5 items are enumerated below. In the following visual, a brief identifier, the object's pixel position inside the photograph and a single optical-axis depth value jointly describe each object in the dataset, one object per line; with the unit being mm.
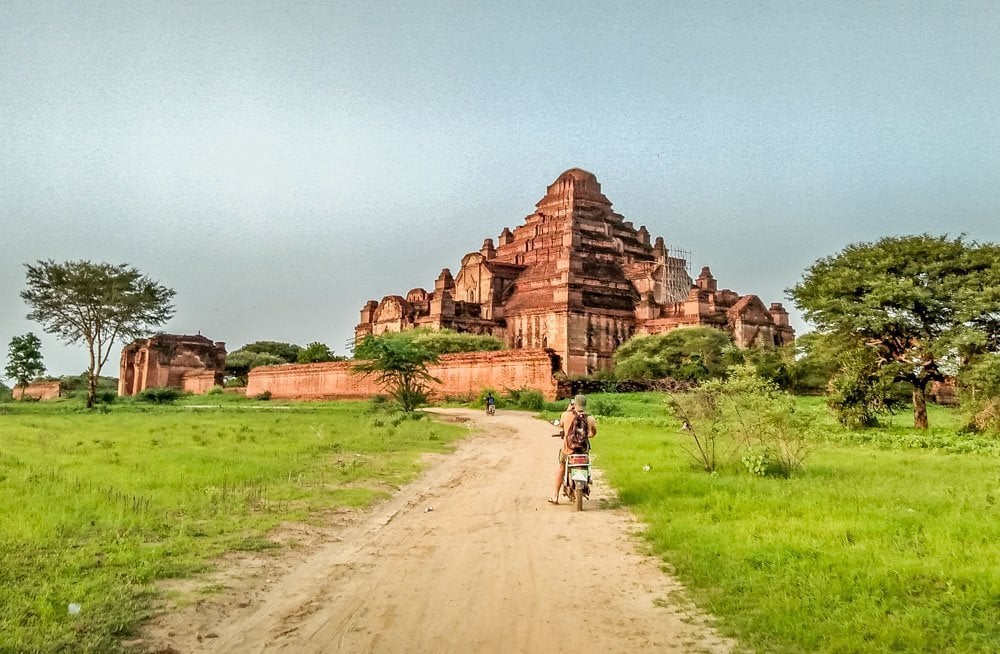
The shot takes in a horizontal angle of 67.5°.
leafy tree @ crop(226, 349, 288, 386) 62106
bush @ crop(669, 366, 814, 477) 10391
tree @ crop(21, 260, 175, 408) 36750
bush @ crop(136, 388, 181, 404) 43656
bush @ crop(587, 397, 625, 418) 25938
